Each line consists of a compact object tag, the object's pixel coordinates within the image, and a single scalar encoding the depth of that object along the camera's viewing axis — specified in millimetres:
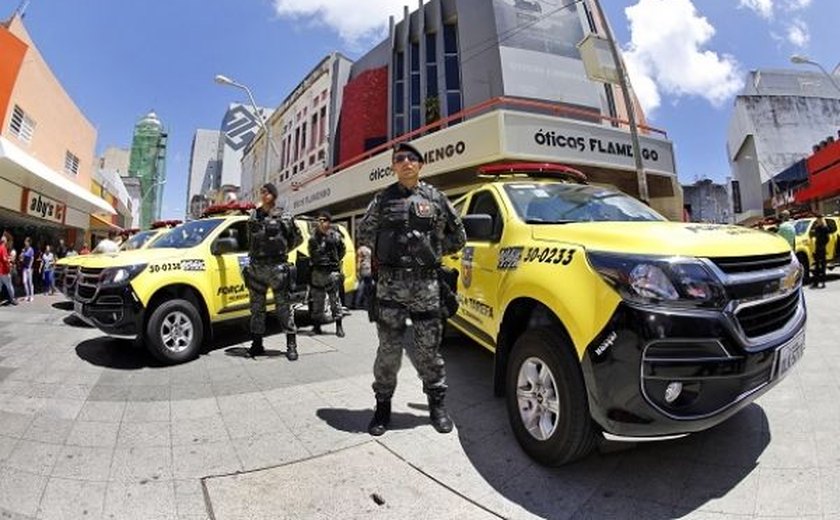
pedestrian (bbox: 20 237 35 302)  12055
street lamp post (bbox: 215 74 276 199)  19516
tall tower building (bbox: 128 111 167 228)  82306
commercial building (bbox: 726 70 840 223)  47812
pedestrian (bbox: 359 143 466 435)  3223
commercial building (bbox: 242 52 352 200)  28844
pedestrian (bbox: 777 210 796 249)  10492
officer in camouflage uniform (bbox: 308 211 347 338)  6875
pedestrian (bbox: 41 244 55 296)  14336
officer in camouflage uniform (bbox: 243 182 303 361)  5297
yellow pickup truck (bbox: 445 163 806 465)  2119
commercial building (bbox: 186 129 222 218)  103500
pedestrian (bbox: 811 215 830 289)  9438
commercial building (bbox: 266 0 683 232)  12283
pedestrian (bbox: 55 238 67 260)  19212
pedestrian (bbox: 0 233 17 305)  10531
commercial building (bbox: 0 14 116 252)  13297
